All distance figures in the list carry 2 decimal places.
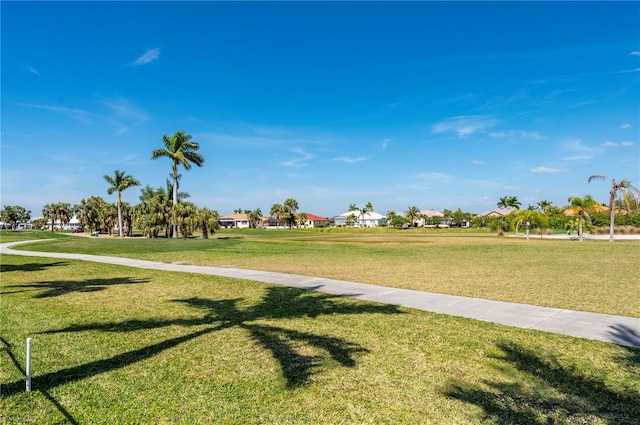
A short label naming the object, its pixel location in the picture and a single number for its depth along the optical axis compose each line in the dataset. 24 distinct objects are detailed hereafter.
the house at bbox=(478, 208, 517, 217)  142.85
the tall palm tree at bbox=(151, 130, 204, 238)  52.22
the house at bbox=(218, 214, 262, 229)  160.69
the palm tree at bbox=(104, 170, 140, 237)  61.78
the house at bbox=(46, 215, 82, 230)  153.43
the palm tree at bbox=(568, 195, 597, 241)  46.09
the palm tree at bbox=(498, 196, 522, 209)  148.62
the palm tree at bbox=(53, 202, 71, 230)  130.50
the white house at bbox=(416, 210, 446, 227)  142.05
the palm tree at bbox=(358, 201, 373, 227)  164.00
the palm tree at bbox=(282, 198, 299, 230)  129.02
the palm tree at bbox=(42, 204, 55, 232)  131.39
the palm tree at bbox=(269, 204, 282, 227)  130.38
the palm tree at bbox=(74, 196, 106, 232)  87.38
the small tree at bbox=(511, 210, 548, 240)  49.72
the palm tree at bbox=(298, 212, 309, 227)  150.38
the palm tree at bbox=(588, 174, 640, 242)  39.03
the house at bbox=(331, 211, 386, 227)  169.46
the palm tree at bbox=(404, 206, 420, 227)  136.88
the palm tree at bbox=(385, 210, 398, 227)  138.50
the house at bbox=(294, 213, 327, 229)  170.30
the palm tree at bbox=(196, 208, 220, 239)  47.05
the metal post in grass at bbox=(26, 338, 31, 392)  4.38
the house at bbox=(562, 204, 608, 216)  73.74
